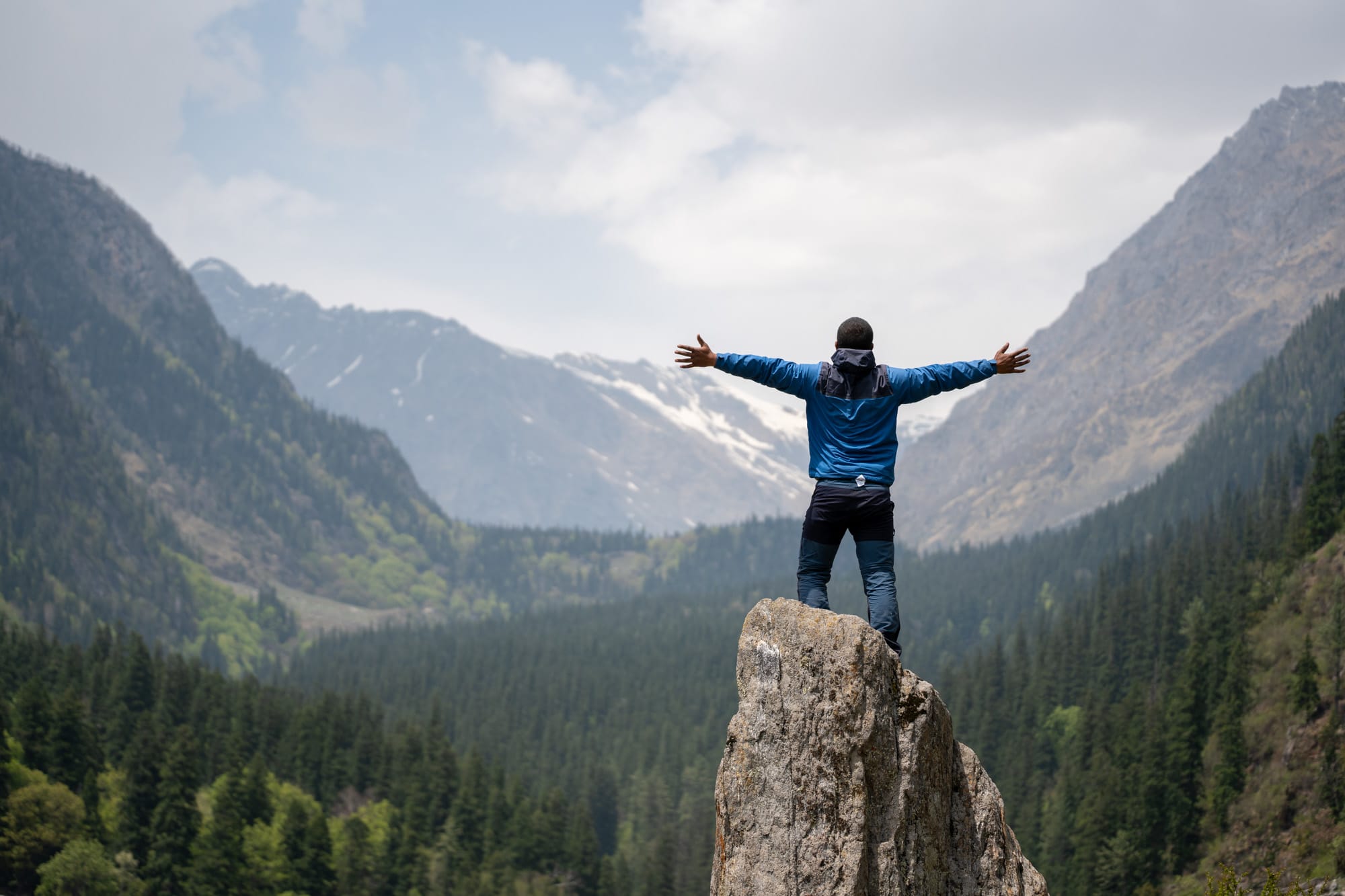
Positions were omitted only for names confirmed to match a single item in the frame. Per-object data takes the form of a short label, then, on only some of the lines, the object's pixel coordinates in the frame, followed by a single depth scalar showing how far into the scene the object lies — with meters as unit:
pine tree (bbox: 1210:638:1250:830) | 95.81
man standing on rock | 18.64
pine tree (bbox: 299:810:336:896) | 111.12
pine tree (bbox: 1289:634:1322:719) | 93.00
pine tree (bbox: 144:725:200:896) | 104.69
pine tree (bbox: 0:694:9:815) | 102.62
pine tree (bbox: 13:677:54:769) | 113.75
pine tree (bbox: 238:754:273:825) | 117.00
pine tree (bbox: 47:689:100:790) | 114.50
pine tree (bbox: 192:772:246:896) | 103.75
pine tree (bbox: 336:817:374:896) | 115.19
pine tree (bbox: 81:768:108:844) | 107.12
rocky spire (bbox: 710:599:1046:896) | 17.92
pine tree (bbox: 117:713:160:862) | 108.12
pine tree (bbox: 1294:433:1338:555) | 120.33
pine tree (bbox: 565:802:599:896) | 123.56
